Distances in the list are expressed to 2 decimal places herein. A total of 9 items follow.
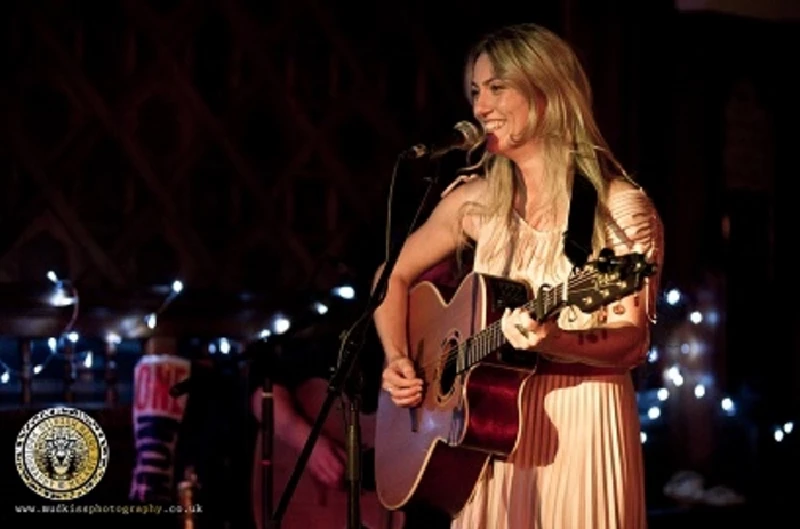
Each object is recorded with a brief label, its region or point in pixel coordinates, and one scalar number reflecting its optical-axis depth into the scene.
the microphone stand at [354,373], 5.02
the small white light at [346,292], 8.58
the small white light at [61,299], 8.47
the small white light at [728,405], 9.82
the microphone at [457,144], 4.79
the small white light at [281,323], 9.10
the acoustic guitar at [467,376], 3.89
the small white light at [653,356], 9.34
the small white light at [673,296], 9.44
